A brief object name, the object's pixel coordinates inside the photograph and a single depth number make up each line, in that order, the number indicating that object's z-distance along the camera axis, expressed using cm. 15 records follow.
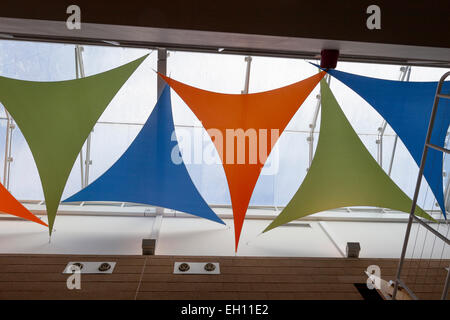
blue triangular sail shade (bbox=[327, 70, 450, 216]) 336
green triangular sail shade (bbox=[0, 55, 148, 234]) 324
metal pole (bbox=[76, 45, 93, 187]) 466
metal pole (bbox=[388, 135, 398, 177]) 524
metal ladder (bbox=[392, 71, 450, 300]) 244
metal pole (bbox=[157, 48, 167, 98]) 354
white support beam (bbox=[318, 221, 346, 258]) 378
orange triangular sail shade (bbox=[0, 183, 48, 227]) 358
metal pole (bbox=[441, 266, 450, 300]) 219
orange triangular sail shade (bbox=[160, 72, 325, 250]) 333
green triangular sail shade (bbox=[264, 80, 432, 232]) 345
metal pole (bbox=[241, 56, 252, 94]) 420
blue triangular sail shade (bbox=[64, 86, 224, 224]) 350
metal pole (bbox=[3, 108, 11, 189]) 453
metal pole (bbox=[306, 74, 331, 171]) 505
